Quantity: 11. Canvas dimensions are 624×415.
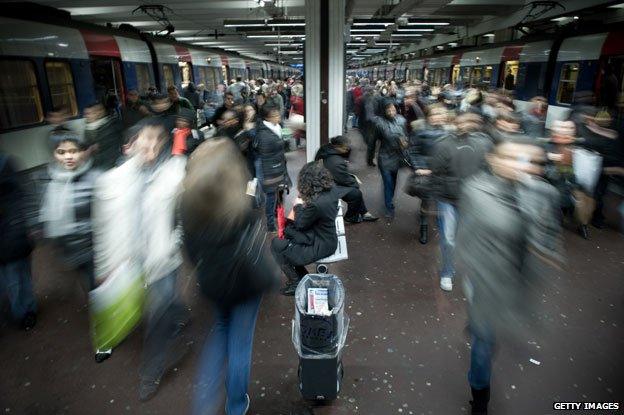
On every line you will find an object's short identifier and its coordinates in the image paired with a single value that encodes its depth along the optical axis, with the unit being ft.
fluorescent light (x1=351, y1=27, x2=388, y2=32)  51.51
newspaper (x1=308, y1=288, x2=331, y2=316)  8.29
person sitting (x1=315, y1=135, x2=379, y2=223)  16.10
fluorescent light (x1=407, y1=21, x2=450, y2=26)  46.04
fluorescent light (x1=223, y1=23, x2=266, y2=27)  45.89
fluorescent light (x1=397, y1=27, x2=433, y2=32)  52.72
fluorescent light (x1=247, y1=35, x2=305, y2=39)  59.61
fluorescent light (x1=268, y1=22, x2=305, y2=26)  42.54
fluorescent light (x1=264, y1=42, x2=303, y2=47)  75.64
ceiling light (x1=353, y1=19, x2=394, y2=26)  42.23
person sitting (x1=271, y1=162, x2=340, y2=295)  10.32
